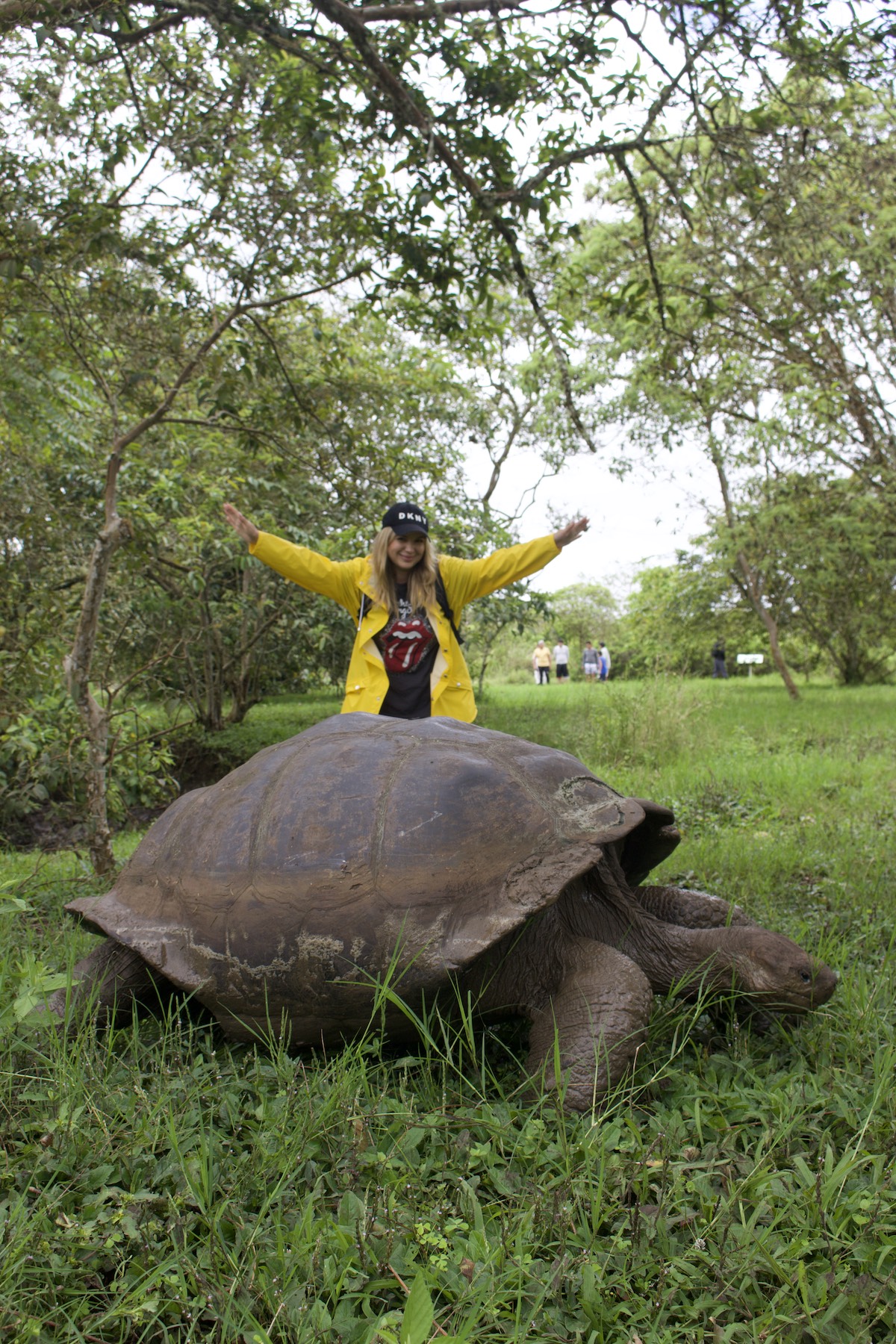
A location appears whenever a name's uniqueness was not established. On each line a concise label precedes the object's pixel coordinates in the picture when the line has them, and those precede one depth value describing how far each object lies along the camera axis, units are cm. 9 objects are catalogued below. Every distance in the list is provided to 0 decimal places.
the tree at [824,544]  1073
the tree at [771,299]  471
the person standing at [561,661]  2653
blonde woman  353
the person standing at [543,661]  2408
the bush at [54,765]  511
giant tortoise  208
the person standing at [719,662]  2298
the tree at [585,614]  3316
